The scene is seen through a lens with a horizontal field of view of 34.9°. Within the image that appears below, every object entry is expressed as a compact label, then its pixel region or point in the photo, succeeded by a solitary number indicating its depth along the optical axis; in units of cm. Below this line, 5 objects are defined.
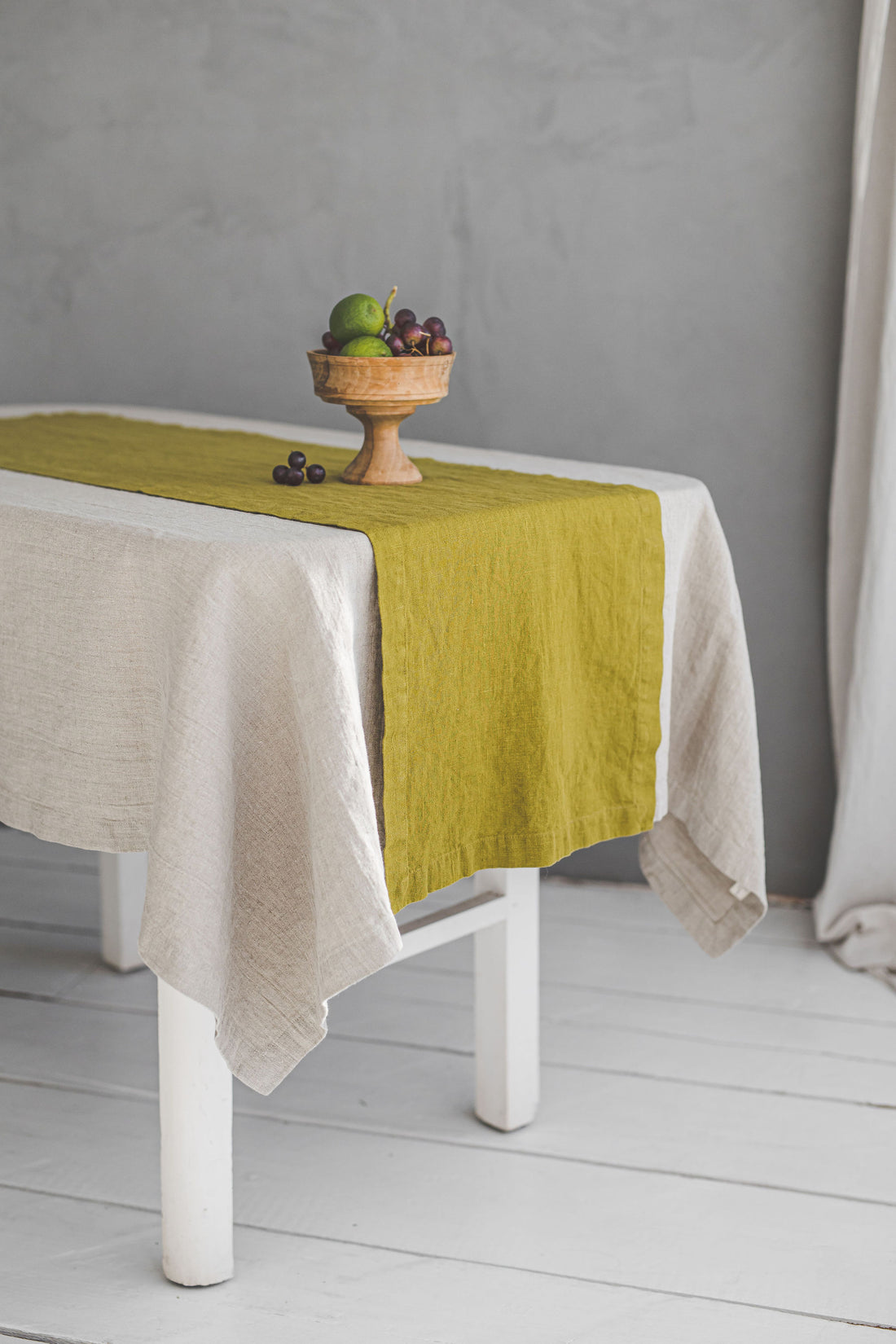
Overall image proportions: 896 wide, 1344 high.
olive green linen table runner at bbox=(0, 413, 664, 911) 135
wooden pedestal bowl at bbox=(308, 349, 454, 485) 146
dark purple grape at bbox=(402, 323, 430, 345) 149
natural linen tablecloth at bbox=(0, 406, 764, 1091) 122
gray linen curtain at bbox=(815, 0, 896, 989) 218
